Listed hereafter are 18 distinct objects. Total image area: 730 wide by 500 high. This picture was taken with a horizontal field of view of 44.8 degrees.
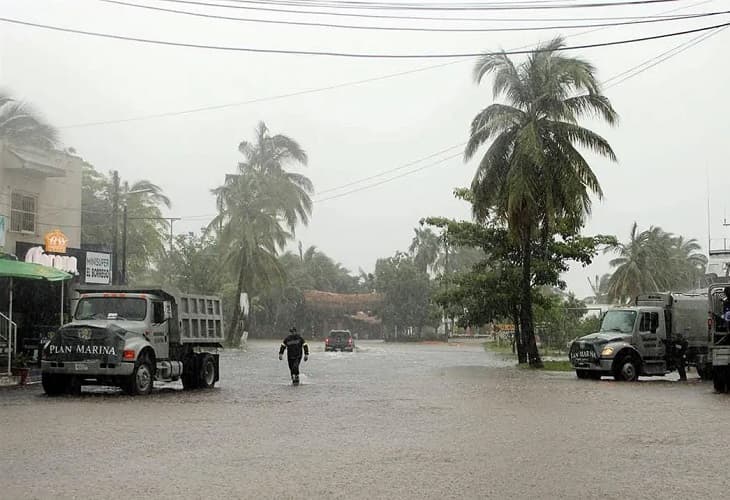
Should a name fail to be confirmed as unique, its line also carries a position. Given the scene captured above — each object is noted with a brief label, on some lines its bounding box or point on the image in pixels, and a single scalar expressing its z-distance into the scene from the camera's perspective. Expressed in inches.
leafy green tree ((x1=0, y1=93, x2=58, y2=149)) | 1256.8
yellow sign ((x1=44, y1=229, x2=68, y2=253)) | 1232.8
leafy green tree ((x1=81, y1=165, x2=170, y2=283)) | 2346.2
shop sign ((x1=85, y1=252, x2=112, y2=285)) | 1339.8
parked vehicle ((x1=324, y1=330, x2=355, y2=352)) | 2108.9
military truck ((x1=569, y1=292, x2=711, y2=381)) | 1020.5
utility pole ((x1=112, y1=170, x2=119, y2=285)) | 1576.0
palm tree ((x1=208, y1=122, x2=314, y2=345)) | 2208.4
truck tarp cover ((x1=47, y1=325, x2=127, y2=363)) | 725.9
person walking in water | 922.1
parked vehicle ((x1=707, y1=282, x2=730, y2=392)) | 828.0
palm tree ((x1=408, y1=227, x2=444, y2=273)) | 3860.7
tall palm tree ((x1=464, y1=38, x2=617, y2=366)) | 1250.6
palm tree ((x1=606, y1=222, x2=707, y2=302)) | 2701.8
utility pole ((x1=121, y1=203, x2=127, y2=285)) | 1643.7
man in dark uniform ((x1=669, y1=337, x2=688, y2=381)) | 1075.3
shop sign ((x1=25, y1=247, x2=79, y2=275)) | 1206.3
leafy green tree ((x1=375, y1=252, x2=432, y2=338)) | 3275.1
